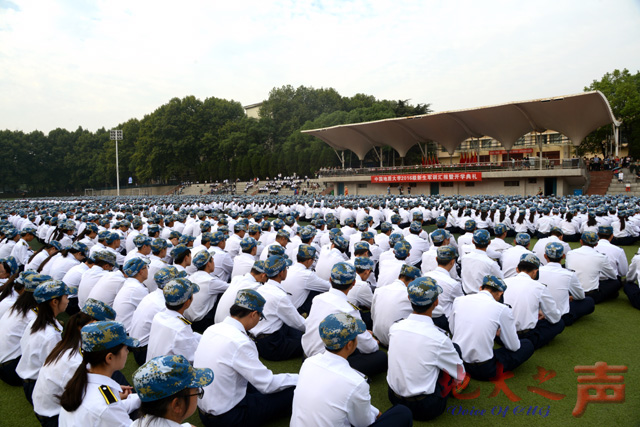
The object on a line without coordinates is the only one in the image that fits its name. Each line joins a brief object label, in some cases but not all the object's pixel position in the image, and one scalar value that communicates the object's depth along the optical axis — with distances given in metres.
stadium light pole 38.59
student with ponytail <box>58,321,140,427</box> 2.09
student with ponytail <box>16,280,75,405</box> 3.09
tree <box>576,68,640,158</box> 32.41
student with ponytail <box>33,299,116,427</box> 2.49
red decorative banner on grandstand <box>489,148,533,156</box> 45.72
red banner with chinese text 29.42
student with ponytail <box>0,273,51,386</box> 3.46
